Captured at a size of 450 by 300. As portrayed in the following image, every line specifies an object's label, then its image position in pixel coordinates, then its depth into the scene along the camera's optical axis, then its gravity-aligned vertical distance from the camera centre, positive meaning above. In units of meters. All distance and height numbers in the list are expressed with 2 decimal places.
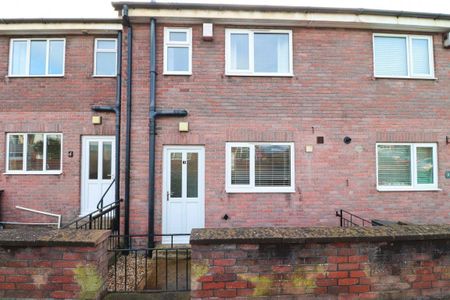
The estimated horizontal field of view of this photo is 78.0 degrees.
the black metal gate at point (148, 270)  4.11 -1.77
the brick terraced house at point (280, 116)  6.22 +1.22
